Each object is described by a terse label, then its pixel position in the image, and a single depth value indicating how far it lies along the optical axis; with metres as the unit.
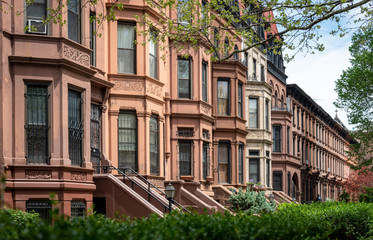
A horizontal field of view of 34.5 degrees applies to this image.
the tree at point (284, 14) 17.19
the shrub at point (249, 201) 27.48
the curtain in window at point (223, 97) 34.03
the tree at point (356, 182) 78.56
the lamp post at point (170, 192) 18.17
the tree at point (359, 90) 41.84
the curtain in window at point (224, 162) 34.16
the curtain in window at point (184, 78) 28.78
